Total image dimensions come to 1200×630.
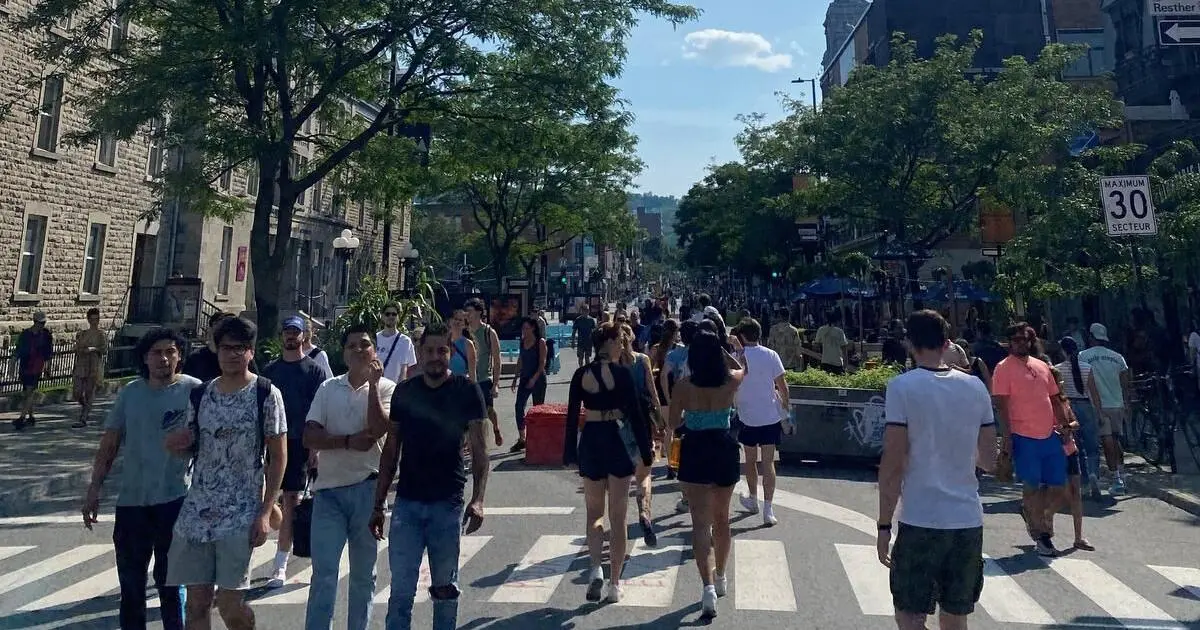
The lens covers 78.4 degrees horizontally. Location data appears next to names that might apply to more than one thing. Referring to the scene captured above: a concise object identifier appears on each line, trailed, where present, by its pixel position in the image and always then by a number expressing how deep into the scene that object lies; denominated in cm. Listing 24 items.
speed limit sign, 1048
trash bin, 1018
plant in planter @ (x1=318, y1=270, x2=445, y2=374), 1577
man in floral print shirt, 374
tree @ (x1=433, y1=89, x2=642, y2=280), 1659
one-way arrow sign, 1599
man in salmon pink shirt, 655
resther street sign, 1833
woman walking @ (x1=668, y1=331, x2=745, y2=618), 512
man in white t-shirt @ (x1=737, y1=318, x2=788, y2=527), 744
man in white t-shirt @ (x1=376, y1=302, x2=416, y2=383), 848
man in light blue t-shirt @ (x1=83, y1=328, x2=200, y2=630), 420
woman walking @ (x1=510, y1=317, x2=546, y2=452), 1116
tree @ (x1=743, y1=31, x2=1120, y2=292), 2028
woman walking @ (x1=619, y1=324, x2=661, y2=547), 671
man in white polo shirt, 416
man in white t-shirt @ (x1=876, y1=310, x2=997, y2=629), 365
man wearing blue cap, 568
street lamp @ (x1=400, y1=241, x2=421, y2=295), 2272
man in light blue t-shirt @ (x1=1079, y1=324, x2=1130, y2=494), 909
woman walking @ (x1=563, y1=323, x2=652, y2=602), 532
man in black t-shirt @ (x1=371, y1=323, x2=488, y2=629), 404
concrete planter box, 1020
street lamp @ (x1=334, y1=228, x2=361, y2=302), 2114
